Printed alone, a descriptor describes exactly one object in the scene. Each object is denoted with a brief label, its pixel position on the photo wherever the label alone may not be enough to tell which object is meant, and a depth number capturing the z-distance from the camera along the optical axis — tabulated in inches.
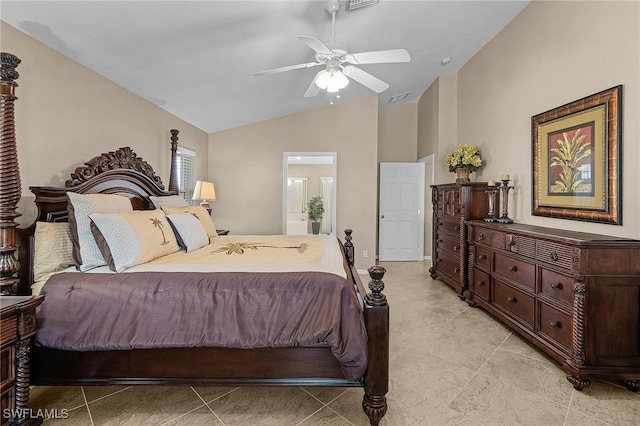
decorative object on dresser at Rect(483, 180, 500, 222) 148.7
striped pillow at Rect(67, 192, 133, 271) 81.9
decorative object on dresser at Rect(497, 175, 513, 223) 141.6
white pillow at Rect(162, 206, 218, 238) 130.1
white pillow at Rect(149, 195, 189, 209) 129.8
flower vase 176.2
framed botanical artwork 96.4
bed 70.1
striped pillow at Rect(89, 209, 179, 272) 80.8
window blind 186.3
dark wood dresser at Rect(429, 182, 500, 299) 156.9
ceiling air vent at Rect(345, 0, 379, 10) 106.6
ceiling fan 97.3
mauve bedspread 69.5
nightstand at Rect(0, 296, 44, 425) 60.4
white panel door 255.8
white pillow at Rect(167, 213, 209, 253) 109.0
